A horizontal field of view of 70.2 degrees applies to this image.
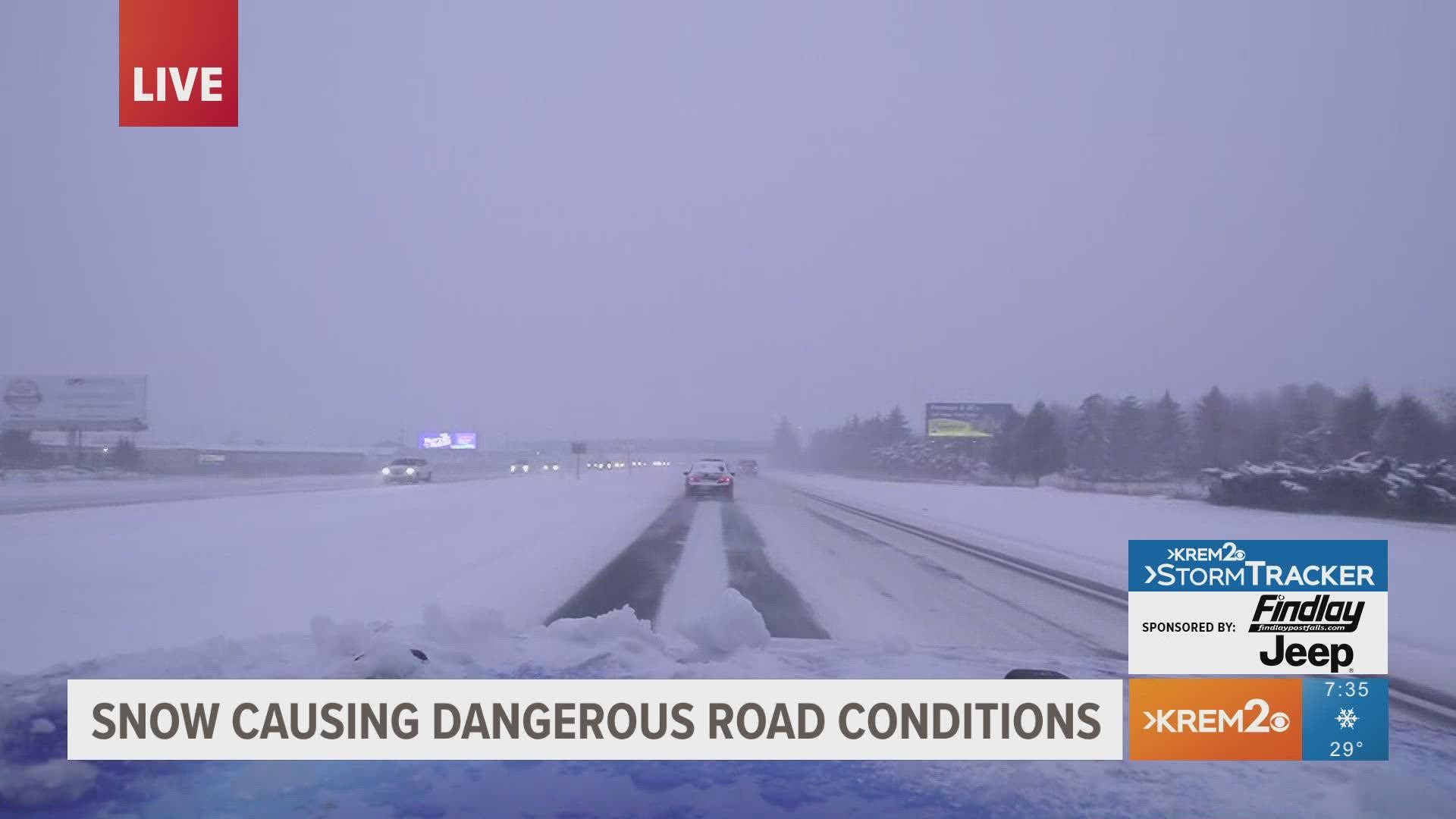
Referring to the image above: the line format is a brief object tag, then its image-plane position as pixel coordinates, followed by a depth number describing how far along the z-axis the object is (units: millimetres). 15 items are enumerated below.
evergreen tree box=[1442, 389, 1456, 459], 61050
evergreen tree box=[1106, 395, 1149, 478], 92125
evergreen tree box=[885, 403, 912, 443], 137125
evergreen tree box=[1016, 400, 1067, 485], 80812
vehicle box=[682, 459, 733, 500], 40219
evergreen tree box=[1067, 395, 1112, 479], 92312
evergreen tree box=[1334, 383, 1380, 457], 63344
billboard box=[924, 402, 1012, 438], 86188
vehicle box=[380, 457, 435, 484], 57188
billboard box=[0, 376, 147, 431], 67062
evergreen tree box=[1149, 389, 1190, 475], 93375
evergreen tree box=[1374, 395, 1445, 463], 60250
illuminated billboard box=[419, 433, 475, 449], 111062
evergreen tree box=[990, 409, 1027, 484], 82750
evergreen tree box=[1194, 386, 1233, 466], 92812
